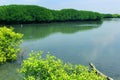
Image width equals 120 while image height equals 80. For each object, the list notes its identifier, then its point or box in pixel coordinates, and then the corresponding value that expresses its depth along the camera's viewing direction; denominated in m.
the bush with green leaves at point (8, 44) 8.56
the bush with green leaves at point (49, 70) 4.87
